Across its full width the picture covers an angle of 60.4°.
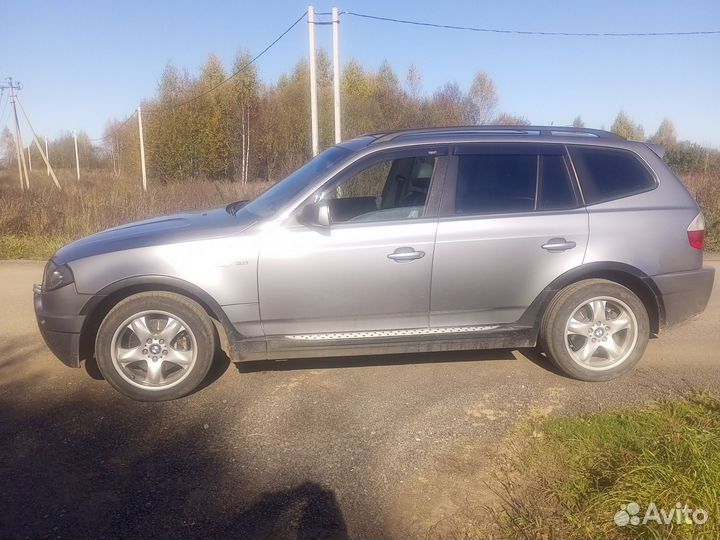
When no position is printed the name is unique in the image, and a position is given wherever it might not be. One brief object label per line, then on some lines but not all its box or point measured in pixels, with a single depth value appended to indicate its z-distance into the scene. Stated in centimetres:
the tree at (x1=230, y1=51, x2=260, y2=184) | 3734
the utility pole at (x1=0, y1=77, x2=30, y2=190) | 3449
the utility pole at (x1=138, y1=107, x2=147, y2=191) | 3580
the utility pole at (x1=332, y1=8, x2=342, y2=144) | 1608
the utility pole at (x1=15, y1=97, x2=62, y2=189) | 2859
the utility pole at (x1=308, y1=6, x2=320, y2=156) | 1614
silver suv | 430
